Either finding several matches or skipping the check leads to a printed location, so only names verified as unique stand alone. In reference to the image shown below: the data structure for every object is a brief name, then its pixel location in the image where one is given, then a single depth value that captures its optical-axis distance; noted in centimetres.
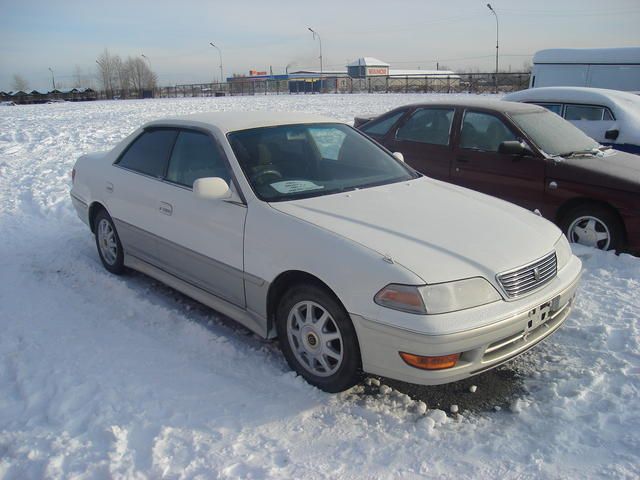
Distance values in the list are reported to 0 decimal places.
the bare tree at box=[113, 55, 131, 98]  8831
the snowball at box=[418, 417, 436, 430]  285
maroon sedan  528
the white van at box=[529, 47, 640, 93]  1163
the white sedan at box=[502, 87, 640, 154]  725
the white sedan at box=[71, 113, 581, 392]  277
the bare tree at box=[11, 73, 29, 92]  9462
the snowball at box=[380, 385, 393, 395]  321
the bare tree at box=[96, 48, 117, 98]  8625
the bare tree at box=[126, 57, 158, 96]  8894
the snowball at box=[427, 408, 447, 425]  292
